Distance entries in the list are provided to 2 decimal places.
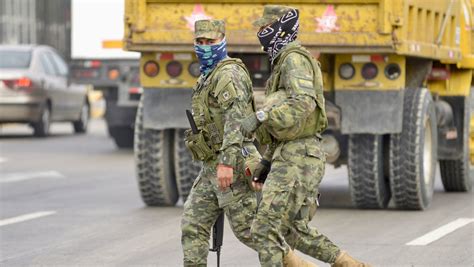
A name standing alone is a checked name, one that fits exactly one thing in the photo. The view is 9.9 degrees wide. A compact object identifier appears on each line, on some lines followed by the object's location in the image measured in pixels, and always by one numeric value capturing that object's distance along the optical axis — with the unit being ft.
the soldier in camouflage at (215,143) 51.88
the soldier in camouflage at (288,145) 49.36
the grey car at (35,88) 155.70
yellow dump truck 77.32
